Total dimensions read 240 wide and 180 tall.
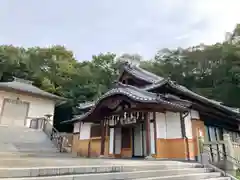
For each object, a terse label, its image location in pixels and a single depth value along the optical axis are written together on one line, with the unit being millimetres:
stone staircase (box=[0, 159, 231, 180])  3760
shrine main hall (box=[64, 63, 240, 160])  11039
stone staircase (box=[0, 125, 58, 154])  11126
